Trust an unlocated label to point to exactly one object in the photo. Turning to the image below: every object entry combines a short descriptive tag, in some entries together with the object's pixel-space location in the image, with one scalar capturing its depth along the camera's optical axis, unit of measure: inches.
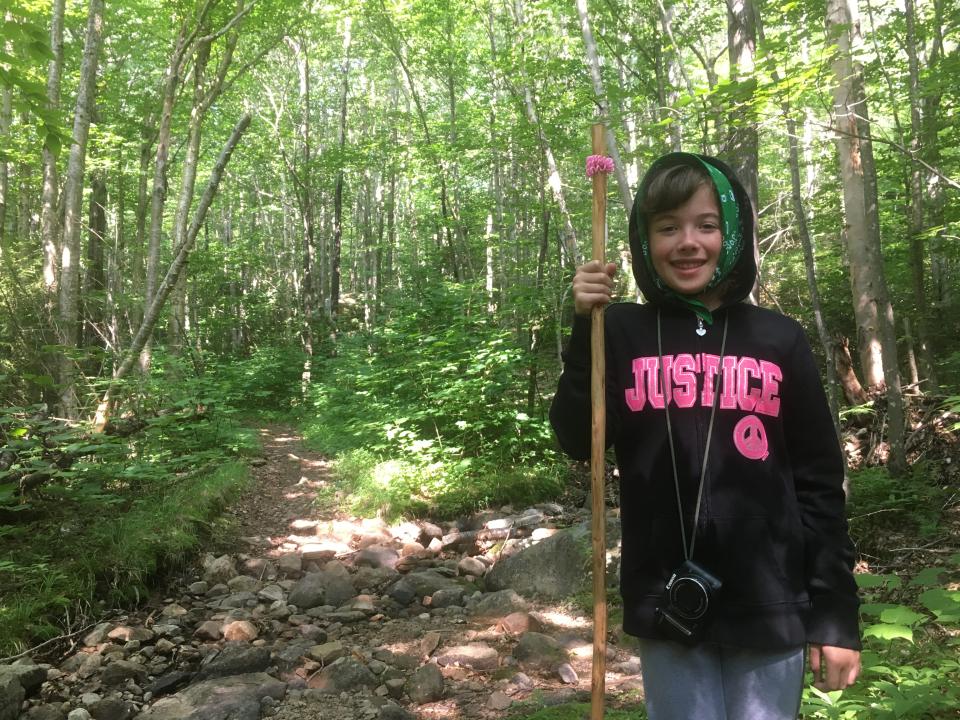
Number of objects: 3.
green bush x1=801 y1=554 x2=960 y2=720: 83.5
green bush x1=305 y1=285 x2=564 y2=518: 320.8
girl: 56.0
